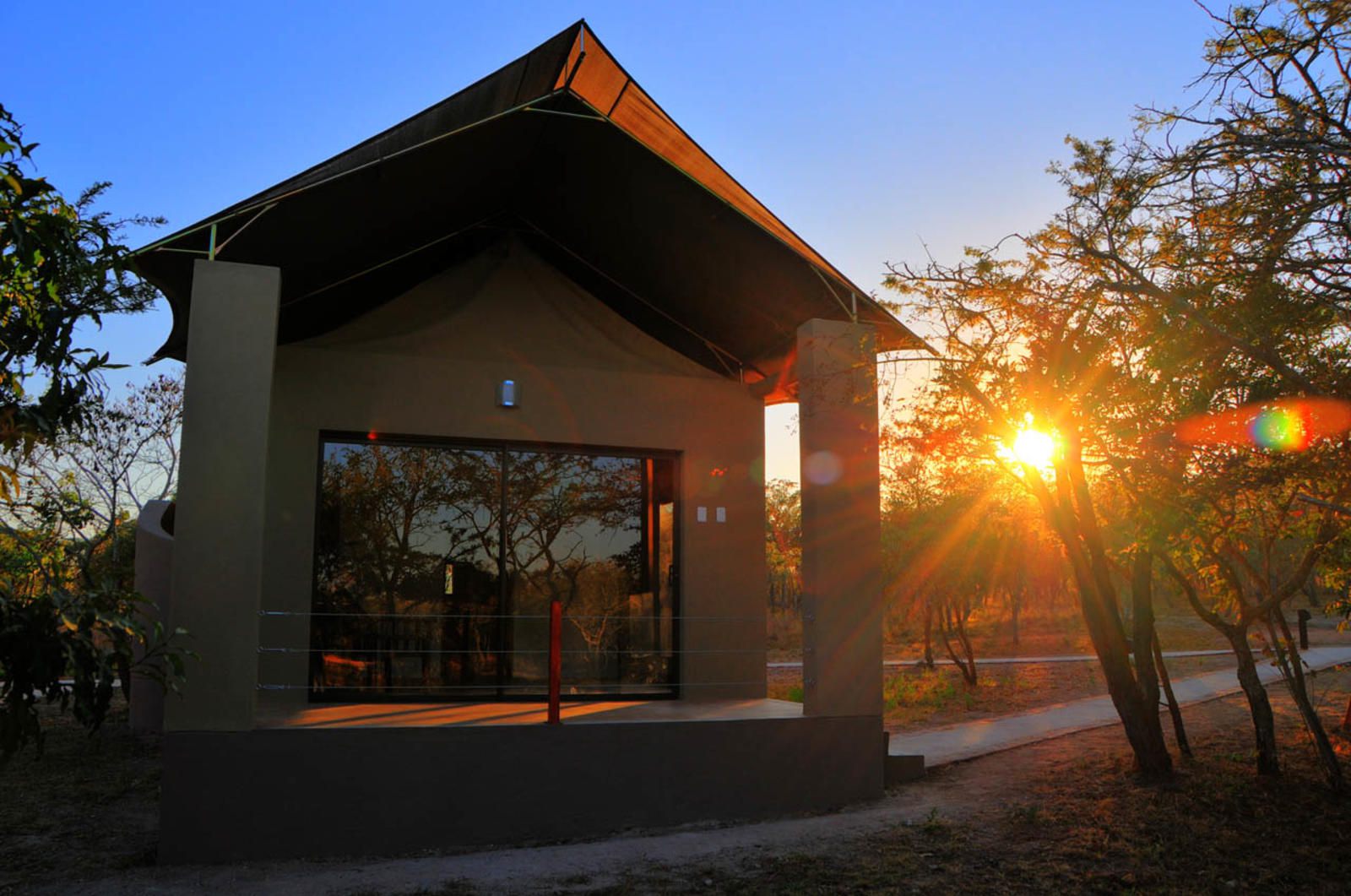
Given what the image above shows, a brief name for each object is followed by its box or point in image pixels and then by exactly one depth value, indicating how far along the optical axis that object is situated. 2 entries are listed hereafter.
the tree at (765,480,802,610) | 24.41
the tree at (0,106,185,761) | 2.71
